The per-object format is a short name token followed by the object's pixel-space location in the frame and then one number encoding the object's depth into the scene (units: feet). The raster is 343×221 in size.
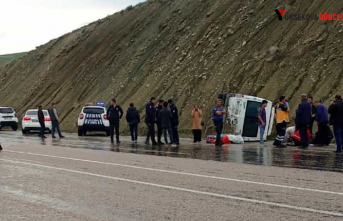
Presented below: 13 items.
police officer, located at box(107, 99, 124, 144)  72.13
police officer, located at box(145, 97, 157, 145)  68.40
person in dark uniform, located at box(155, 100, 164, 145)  68.41
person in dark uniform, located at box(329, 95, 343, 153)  53.78
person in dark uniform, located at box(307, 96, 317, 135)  65.65
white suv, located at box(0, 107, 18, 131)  129.18
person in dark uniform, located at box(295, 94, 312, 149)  59.06
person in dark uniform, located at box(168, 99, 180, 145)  69.05
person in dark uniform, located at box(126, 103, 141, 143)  73.31
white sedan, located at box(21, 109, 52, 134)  108.47
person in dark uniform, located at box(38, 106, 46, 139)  87.82
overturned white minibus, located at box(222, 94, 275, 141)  72.38
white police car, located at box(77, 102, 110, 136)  96.27
